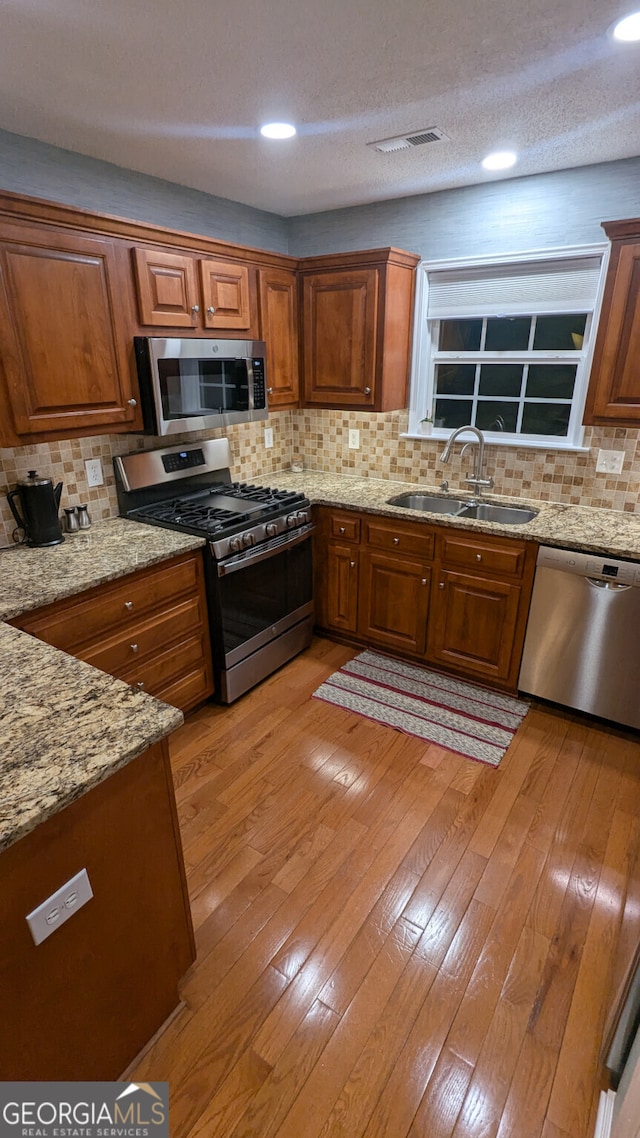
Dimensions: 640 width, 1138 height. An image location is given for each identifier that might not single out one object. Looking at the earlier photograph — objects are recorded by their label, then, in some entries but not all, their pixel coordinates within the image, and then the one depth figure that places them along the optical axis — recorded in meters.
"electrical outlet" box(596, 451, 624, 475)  2.71
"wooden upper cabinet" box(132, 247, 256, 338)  2.31
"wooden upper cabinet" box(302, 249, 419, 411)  2.90
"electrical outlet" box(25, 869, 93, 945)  0.99
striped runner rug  2.54
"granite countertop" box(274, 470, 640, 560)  2.36
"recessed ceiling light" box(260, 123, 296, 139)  2.00
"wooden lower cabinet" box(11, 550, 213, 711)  1.97
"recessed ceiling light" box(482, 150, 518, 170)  2.37
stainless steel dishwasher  2.34
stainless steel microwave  2.36
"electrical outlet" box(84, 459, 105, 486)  2.54
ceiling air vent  2.09
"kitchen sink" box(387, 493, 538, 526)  2.96
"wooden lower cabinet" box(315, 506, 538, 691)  2.65
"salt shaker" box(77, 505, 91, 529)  2.48
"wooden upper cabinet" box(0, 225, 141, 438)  1.91
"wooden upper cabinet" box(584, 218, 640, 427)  2.20
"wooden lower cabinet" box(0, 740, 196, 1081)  0.98
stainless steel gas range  2.55
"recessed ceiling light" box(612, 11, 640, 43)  1.38
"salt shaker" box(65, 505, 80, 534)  2.44
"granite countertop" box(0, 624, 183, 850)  0.94
